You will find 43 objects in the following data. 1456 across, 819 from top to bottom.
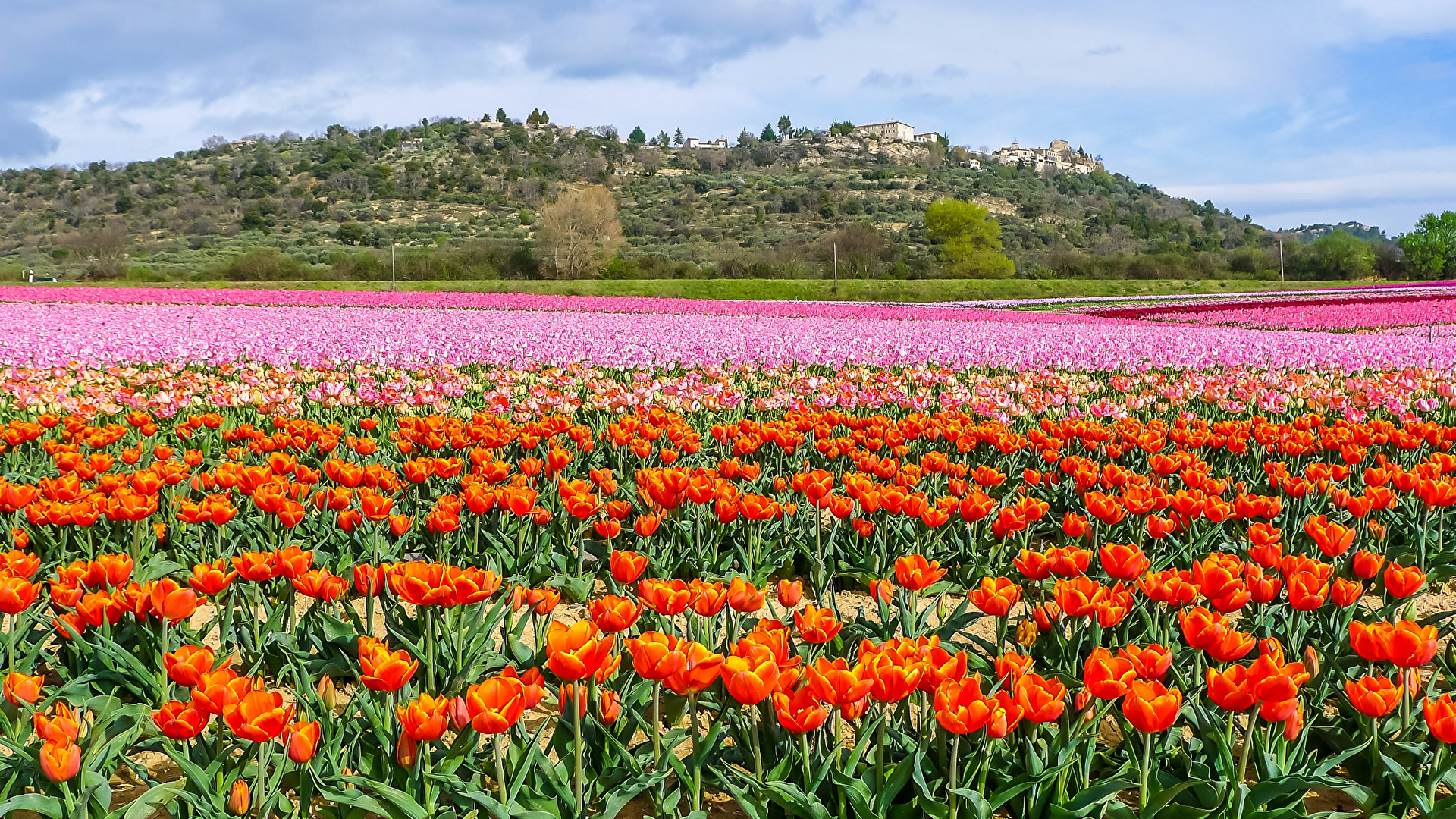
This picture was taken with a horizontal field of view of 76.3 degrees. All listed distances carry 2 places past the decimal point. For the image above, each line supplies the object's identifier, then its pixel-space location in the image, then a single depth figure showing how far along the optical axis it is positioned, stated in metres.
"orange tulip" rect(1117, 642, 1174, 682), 1.88
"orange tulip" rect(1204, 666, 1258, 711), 1.75
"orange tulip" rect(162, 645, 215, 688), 1.87
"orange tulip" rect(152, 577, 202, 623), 2.27
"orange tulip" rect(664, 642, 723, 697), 1.80
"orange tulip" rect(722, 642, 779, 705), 1.75
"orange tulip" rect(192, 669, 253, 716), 1.71
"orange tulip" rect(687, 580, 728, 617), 2.20
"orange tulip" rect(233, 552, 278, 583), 2.54
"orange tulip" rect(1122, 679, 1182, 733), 1.76
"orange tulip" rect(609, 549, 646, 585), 2.51
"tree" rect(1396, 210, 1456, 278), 63.53
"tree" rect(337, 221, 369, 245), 74.75
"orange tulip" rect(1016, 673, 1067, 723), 1.78
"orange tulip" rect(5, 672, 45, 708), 2.03
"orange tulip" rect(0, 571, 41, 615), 2.30
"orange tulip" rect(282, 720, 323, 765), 1.75
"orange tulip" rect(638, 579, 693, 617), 2.20
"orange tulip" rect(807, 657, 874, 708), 1.73
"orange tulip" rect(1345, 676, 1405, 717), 1.91
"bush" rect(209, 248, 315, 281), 44.91
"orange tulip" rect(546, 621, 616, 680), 1.75
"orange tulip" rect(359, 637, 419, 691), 1.83
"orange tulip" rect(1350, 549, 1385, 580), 2.66
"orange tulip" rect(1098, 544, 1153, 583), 2.45
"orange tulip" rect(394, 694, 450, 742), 1.74
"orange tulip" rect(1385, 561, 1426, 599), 2.40
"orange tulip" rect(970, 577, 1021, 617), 2.27
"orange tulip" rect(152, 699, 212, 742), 1.74
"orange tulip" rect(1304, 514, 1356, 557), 2.74
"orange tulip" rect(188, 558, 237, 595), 2.41
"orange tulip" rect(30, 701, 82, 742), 1.74
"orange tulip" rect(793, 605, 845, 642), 2.17
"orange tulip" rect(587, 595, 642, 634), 2.04
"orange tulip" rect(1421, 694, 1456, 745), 1.78
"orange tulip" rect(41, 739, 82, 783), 1.72
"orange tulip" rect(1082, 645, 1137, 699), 1.79
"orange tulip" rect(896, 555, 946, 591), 2.52
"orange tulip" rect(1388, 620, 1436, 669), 1.92
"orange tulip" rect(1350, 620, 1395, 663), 1.96
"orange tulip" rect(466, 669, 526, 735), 1.73
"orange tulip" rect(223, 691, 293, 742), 1.67
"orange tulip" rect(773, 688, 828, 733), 1.80
